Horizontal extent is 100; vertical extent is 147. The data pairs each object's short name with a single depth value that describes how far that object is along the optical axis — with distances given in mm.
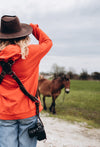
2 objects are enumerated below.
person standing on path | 1919
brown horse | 8180
